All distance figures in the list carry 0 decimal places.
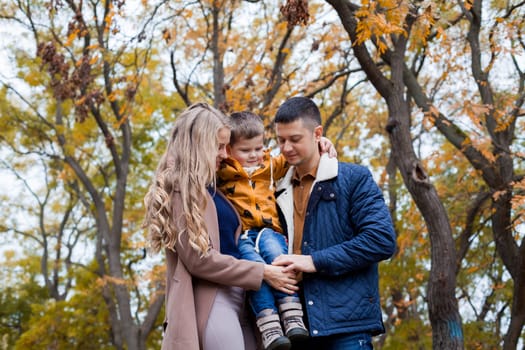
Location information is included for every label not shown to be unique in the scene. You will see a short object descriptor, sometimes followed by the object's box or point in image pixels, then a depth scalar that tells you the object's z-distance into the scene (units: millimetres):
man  3293
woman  3236
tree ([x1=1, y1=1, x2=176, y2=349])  10109
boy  3186
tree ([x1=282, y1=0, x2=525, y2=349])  6621
